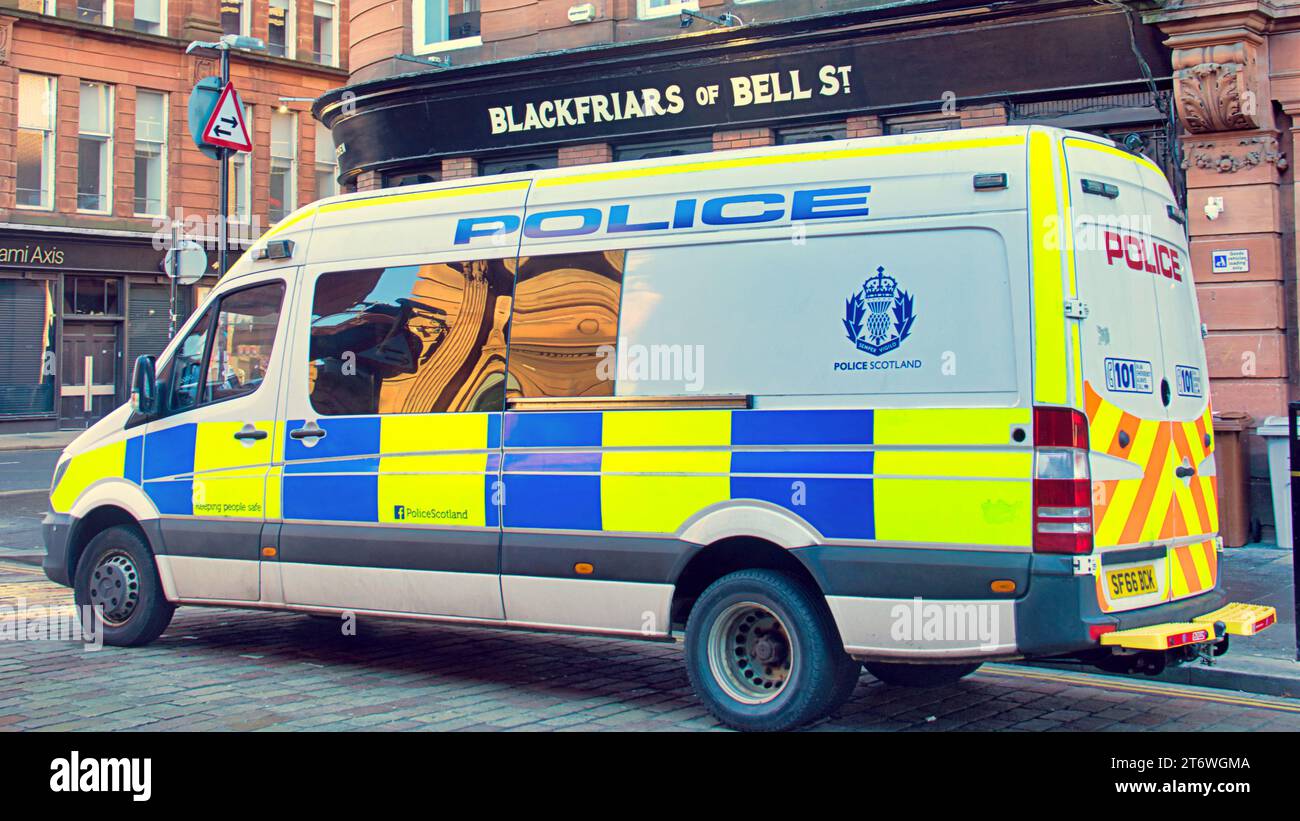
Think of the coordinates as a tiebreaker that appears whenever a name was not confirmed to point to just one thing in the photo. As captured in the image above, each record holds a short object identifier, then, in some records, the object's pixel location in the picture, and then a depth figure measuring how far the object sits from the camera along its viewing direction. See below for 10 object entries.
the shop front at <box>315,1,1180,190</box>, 12.74
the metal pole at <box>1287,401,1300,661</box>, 7.41
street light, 13.78
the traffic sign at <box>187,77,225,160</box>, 15.77
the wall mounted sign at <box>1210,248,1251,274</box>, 12.22
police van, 5.60
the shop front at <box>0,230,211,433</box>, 30.84
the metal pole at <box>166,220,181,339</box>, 15.28
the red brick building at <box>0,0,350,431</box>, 30.91
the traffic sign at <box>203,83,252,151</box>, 14.36
